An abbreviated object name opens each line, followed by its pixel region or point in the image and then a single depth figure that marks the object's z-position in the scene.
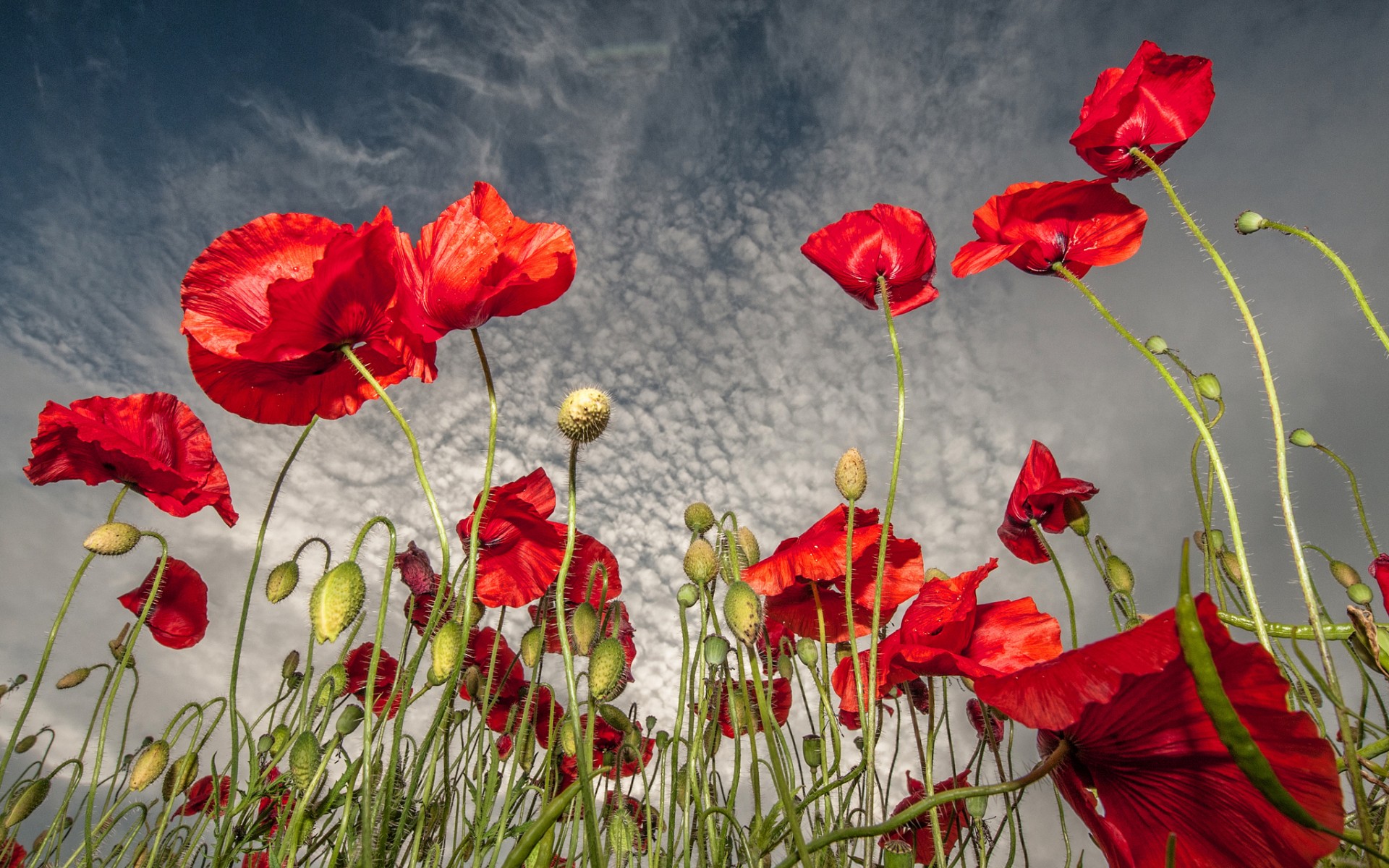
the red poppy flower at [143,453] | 0.29
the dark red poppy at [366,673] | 0.34
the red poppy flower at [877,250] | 0.28
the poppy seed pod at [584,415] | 0.20
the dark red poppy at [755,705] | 0.29
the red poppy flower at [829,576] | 0.26
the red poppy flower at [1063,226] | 0.24
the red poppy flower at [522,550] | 0.28
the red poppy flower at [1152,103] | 0.24
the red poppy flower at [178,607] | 0.35
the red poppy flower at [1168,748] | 0.11
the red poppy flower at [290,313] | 0.20
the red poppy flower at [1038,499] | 0.27
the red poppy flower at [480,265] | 0.21
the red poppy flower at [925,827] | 0.30
